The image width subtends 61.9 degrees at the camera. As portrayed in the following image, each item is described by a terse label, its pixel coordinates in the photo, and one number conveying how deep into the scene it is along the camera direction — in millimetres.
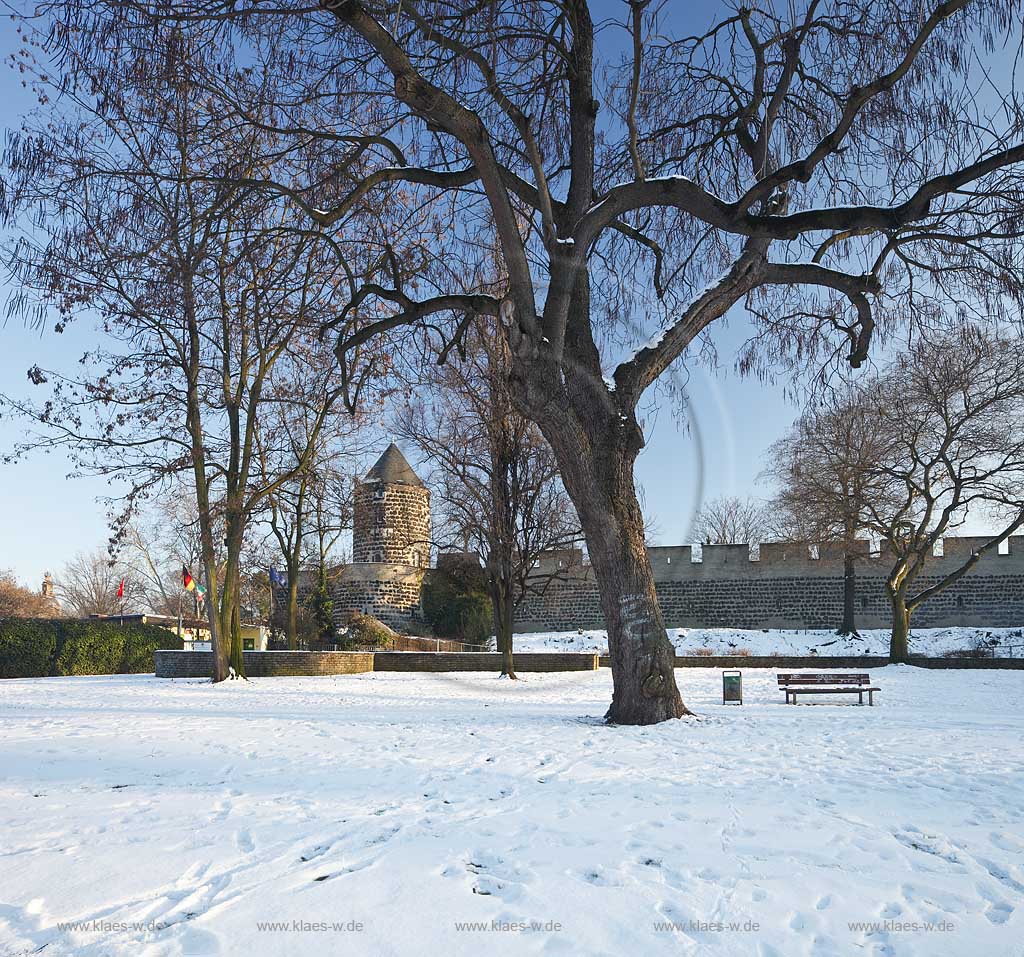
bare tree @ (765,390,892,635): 20875
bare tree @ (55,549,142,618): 62062
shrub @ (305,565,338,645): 26375
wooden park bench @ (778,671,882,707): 11367
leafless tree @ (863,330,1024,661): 18406
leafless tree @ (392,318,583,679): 16594
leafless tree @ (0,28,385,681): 5520
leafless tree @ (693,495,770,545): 54625
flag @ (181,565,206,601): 25303
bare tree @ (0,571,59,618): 38031
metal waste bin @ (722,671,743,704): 11281
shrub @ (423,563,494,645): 25000
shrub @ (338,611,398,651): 24828
